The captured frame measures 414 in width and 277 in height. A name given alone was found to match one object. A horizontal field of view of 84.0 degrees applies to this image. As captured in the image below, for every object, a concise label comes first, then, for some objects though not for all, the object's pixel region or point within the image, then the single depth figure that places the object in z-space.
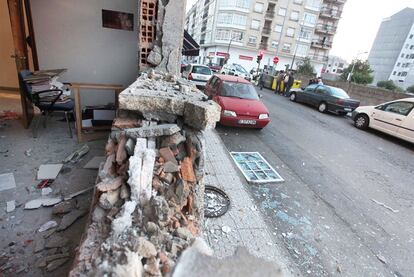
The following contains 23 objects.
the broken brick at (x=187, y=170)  1.93
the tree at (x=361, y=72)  32.41
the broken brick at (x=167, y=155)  1.90
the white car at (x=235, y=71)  22.73
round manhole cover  3.37
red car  7.04
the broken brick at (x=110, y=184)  1.57
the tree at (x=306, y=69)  33.94
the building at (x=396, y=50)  64.81
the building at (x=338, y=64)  87.15
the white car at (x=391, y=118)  8.24
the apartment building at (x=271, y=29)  40.62
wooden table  4.19
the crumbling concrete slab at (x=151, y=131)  1.90
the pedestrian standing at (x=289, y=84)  16.55
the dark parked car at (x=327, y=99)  11.84
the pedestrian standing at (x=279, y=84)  17.91
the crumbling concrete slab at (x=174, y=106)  2.02
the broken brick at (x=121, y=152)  1.81
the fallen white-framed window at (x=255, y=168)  4.76
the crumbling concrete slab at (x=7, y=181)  2.96
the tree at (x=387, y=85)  28.88
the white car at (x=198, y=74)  13.48
